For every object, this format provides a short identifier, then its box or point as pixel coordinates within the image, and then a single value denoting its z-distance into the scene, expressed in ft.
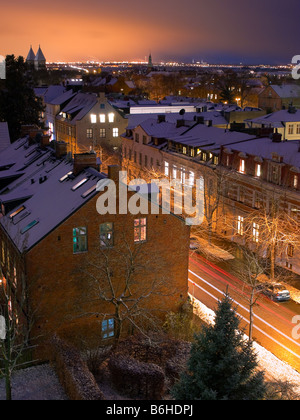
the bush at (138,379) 82.12
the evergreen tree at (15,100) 235.61
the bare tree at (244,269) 108.37
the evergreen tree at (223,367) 60.39
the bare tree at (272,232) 138.51
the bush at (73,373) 76.58
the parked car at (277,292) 126.11
